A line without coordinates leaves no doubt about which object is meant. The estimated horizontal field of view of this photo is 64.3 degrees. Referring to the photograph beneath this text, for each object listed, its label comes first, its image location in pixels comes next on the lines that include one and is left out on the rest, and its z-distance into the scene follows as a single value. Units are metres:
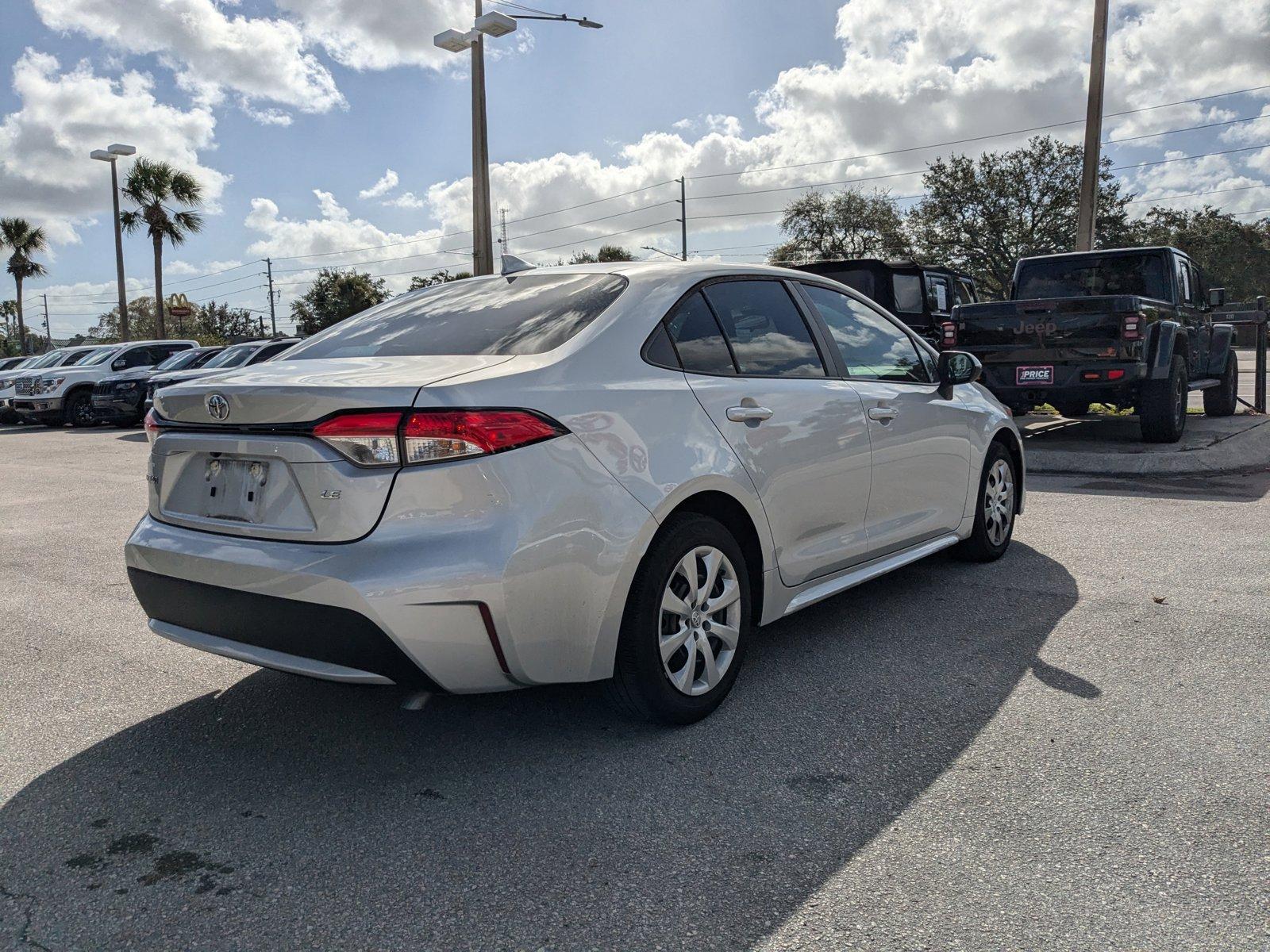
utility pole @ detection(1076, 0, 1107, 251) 15.25
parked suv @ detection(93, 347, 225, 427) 19.61
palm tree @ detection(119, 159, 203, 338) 35.97
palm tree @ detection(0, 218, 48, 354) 50.84
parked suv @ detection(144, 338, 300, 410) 17.22
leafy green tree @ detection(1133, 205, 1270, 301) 69.50
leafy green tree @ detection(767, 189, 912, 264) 55.88
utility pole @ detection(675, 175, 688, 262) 62.81
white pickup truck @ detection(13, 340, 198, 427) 20.45
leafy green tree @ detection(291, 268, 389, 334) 70.81
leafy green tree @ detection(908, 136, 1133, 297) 49.22
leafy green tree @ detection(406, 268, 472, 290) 61.69
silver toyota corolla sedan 2.78
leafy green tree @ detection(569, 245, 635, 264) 50.11
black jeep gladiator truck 9.50
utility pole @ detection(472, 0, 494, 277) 14.35
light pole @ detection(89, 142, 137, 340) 28.77
